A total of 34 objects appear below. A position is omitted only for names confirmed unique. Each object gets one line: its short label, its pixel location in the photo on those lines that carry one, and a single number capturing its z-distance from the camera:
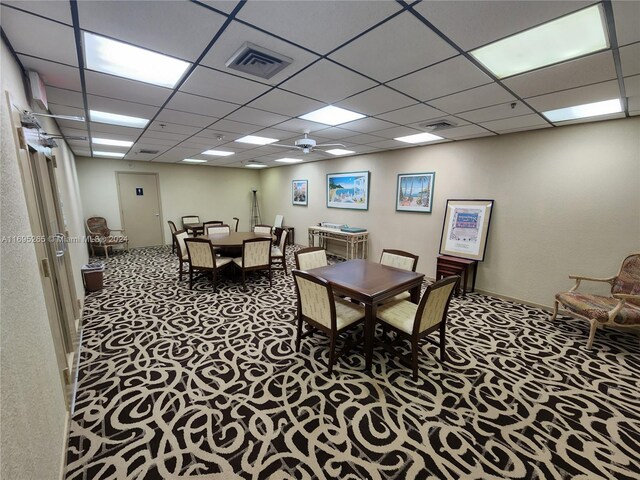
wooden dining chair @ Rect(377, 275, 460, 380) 2.20
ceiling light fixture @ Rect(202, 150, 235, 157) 5.61
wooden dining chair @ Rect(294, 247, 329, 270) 3.35
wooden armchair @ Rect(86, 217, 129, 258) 6.30
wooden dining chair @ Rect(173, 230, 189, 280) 4.66
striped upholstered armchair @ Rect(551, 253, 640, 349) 2.72
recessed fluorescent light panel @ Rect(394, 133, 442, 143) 4.04
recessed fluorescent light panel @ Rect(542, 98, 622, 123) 2.63
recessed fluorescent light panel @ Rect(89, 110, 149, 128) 3.10
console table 5.87
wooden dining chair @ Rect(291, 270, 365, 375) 2.27
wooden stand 4.17
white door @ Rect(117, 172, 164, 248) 7.18
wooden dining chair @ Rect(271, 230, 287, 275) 5.07
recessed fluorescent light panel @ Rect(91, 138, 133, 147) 4.47
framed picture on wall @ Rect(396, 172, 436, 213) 4.87
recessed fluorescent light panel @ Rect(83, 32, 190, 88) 1.69
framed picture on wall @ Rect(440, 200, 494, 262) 4.19
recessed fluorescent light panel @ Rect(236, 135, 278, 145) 4.25
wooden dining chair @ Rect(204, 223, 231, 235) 6.05
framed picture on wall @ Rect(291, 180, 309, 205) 7.62
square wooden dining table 2.39
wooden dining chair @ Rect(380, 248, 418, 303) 3.17
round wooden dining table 4.62
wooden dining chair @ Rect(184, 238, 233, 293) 4.14
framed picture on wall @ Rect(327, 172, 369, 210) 5.99
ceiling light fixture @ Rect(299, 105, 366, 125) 2.93
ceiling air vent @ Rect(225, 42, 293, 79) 1.69
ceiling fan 3.83
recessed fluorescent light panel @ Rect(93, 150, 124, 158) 5.98
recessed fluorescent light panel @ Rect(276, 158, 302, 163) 6.88
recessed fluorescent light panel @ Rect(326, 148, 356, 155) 5.38
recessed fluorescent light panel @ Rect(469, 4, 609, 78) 1.44
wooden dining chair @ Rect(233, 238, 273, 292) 4.26
